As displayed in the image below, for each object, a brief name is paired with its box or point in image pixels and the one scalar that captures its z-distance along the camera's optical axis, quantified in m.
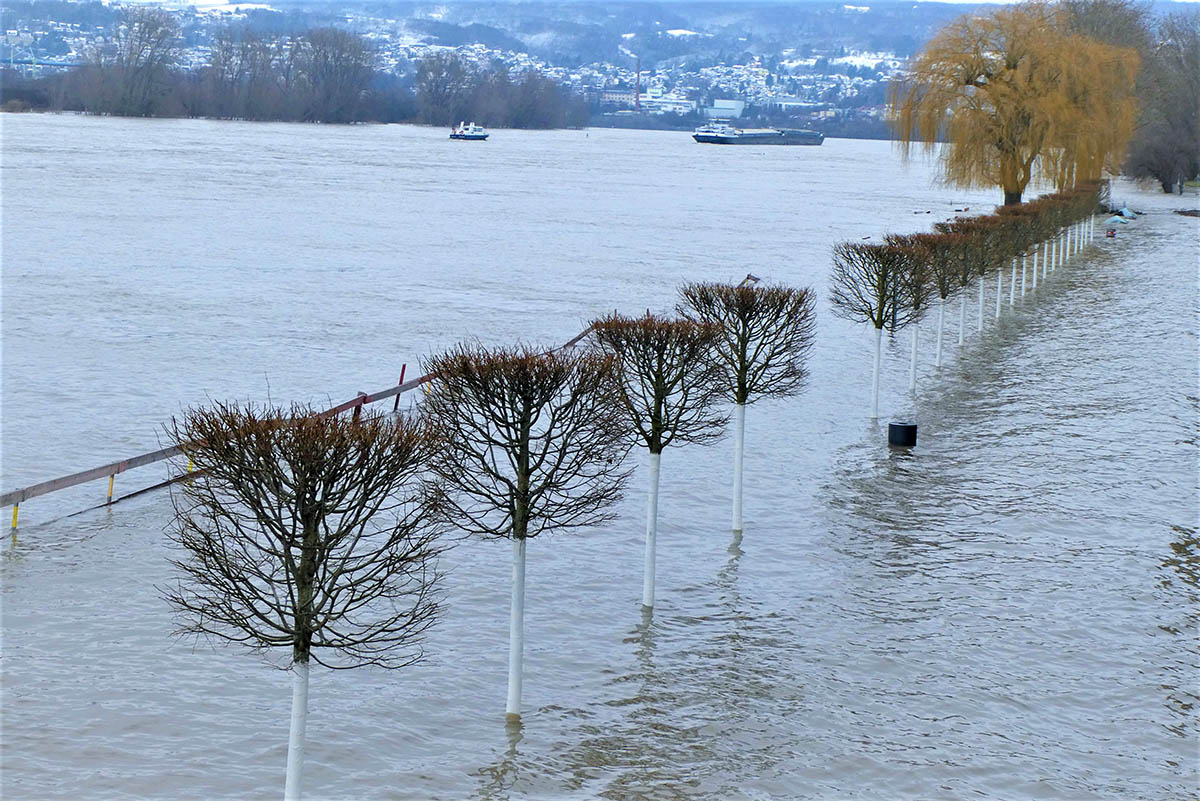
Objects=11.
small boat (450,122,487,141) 196.32
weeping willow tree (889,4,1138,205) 61.22
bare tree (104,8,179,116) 175.25
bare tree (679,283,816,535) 22.61
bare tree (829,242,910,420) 30.22
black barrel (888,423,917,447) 27.00
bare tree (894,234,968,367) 34.53
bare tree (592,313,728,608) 18.66
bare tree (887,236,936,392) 31.48
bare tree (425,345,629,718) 14.81
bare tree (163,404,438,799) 11.38
